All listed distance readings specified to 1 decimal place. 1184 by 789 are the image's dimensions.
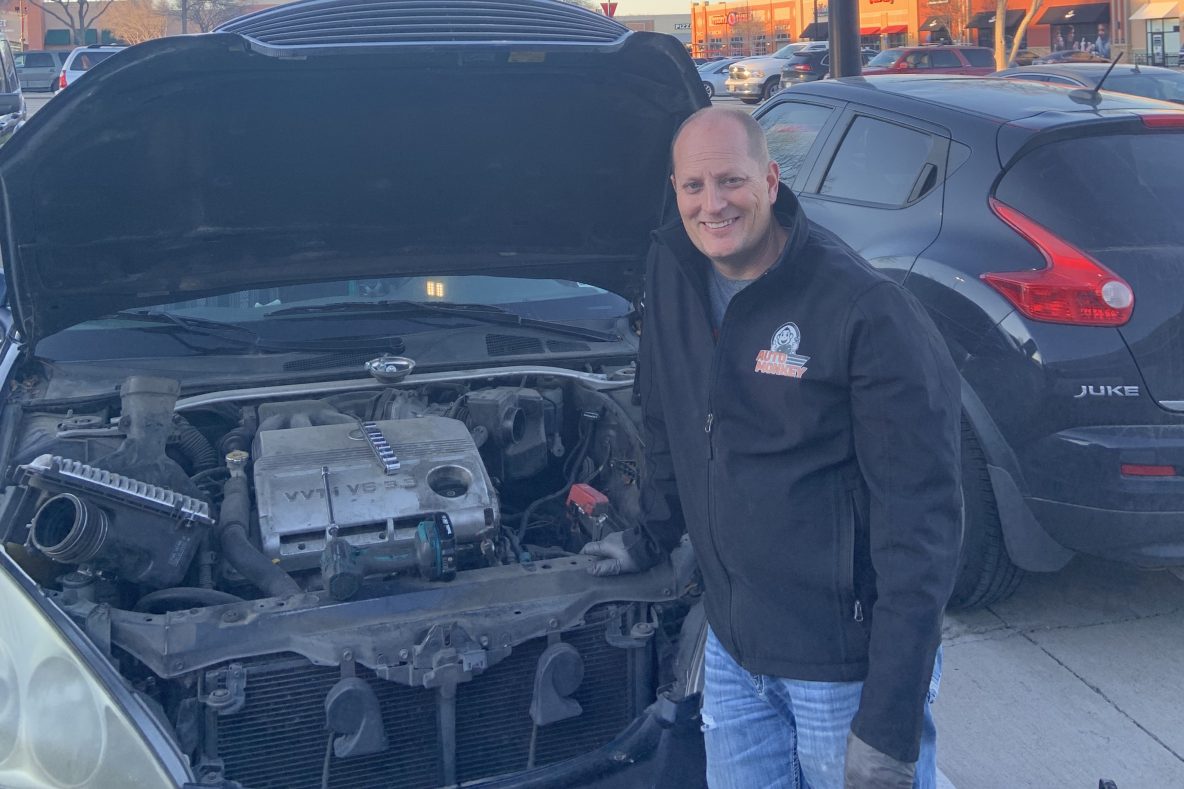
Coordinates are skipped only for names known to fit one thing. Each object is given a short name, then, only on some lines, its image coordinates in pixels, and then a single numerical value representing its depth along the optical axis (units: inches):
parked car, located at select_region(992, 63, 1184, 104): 358.0
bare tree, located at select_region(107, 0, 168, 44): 1813.5
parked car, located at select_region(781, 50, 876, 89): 1037.8
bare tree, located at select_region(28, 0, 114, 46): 1805.4
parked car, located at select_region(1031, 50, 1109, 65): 889.0
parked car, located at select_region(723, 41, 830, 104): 1093.1
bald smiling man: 75.1
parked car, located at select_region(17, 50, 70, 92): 1293.1
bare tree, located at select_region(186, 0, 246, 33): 1833.2
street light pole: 331.0
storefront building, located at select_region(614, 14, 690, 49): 2583.9
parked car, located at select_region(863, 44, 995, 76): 946.7
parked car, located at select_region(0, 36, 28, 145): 663.8
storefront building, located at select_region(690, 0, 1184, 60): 1229.7
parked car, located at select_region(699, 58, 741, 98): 1211.9
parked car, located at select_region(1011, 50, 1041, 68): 1021.8
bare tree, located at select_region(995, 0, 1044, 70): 1043.4
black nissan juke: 150.1
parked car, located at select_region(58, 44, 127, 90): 896.5
